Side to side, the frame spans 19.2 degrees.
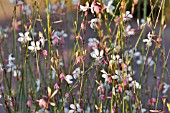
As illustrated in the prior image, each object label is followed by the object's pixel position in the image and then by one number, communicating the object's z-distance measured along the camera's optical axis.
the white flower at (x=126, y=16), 2.28
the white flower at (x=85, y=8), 2.15
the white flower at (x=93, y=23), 2.19
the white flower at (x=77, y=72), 2.28
